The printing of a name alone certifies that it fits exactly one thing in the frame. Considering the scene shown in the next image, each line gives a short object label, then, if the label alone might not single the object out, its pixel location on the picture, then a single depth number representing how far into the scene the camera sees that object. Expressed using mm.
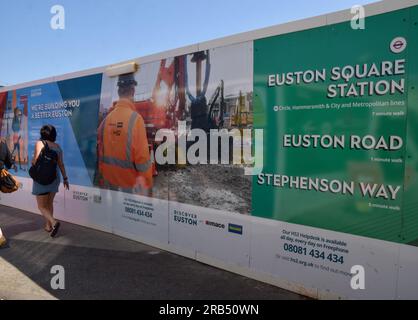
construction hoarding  2996
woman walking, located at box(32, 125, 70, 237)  5680
